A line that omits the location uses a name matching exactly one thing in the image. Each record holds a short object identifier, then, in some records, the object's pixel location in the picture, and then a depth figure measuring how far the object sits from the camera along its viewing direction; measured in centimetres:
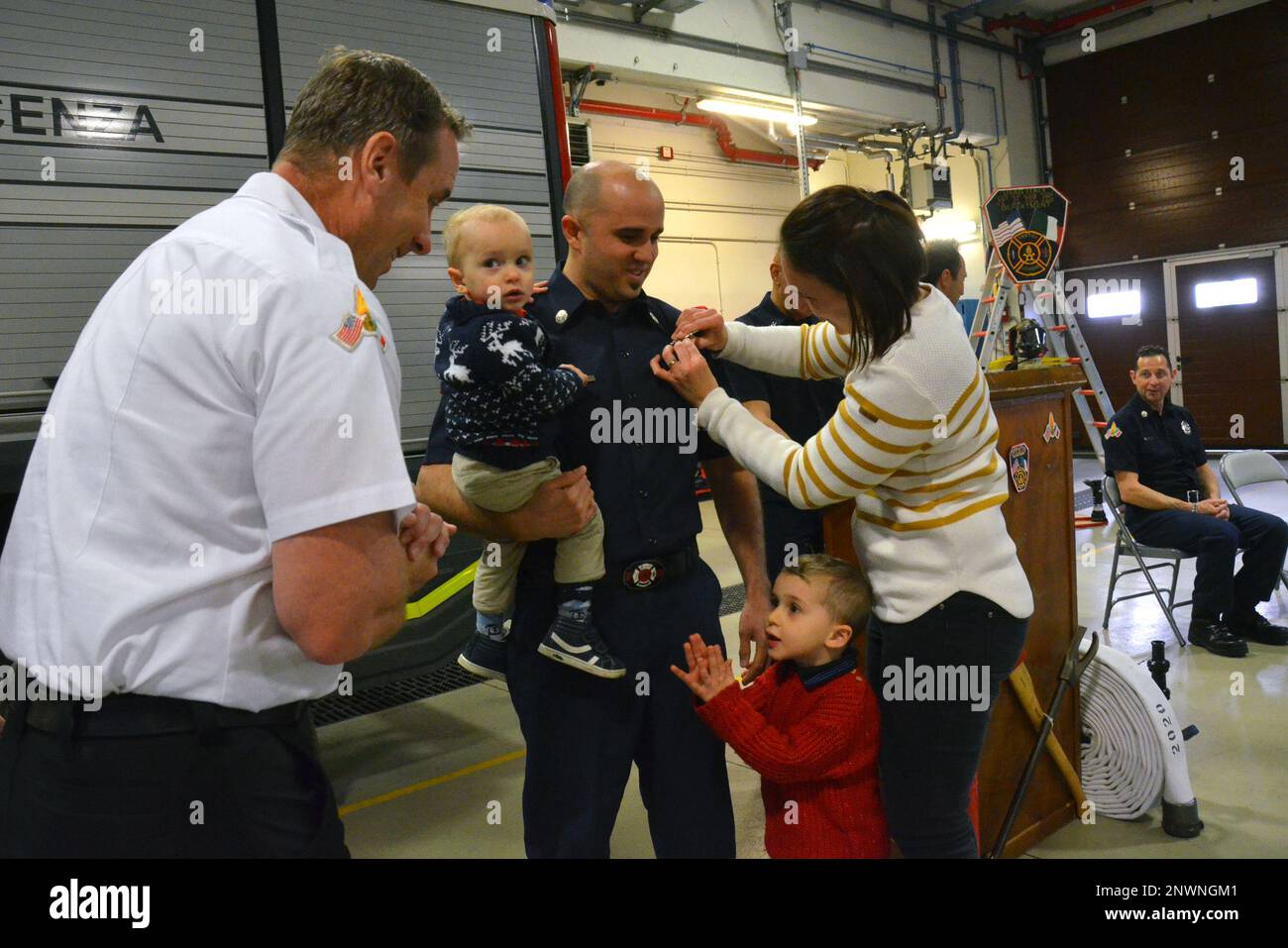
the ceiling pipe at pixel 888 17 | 1175
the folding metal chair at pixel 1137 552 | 527
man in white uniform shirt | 115
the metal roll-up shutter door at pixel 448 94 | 356
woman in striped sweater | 182
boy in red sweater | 207
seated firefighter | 516
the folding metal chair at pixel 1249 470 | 603
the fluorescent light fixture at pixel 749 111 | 1115
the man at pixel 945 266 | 390
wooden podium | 292
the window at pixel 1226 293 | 1300
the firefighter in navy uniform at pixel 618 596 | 200
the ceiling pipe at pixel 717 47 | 934
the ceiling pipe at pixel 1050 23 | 1379
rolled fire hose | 324
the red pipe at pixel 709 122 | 1077
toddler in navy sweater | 195
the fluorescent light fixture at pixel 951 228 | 1445
